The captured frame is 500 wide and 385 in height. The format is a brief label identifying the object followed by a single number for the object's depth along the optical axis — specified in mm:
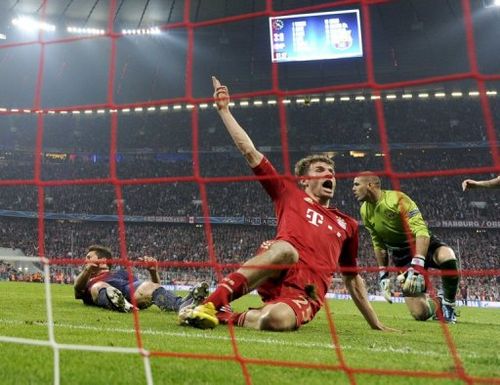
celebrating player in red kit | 4215
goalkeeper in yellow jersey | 6531
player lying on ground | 6410
